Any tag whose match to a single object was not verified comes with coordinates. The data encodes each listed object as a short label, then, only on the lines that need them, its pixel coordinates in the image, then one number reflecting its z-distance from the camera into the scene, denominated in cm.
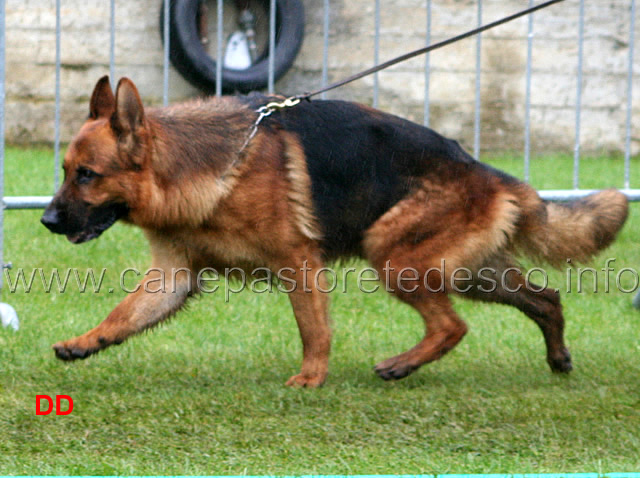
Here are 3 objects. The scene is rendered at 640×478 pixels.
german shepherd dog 754
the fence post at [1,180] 996
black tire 1930
